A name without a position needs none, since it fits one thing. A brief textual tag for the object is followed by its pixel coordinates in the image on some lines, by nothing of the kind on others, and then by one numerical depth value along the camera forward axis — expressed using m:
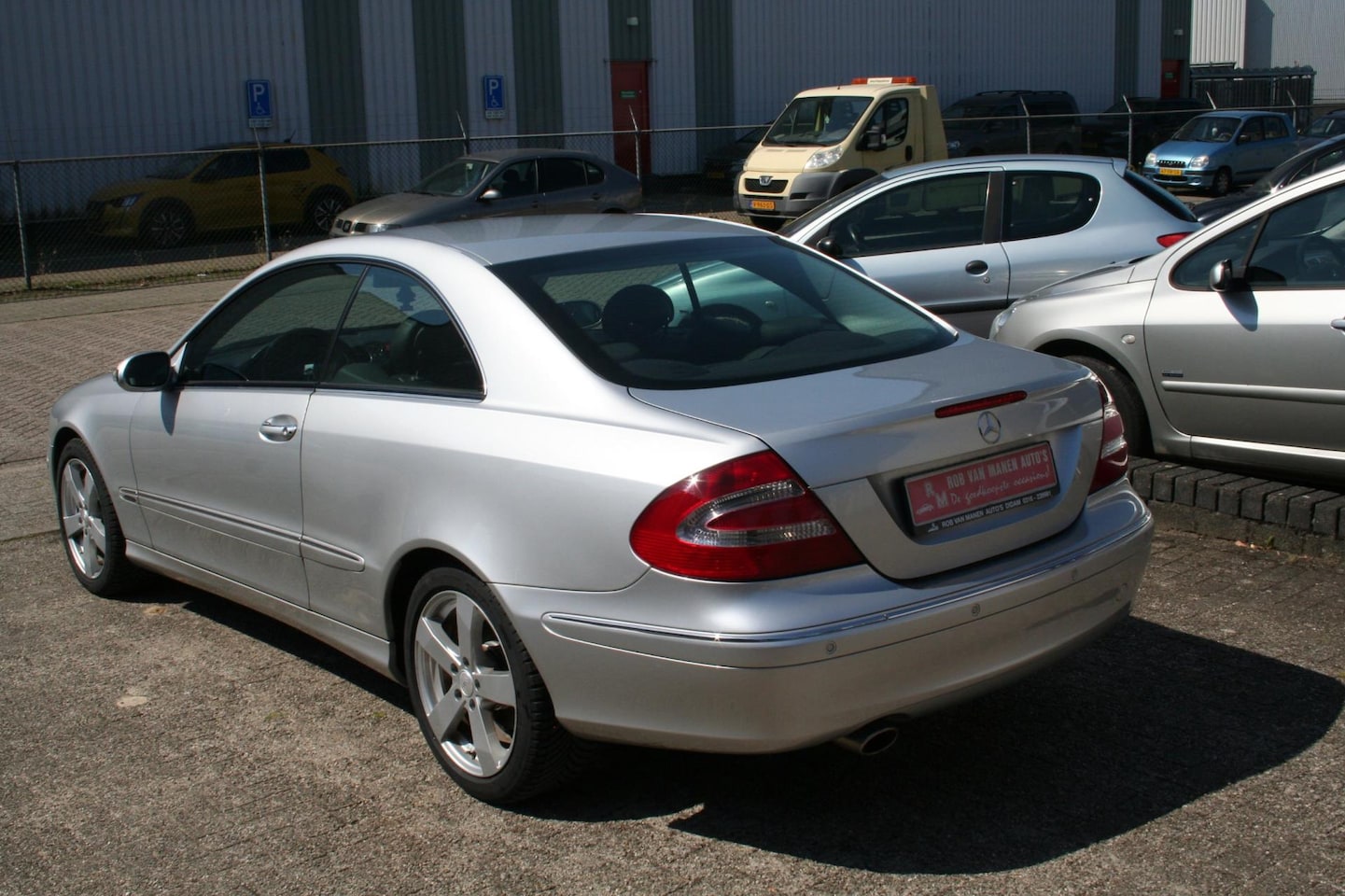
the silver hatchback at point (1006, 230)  8.70
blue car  25.95
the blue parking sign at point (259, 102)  25.91
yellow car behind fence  20.89
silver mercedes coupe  3.22
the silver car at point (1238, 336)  5.70
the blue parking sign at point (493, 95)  28.64
